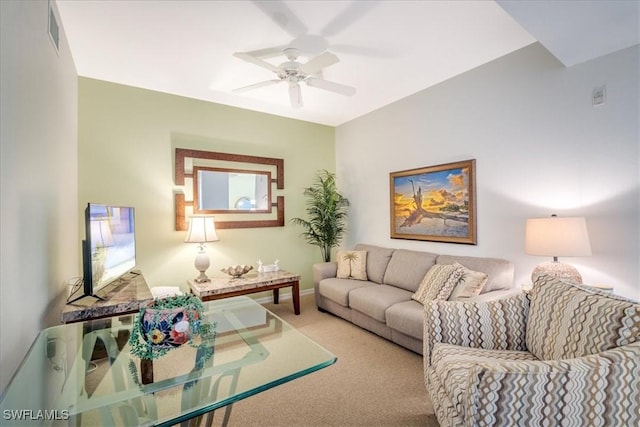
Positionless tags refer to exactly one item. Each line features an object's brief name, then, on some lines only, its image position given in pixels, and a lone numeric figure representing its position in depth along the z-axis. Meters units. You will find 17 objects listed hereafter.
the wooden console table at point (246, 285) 3.16
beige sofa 2.67
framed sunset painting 3.18
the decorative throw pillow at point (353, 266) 3.83
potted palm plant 4.48
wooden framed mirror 3.74
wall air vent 1.95
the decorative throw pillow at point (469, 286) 2.55
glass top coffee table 1.02
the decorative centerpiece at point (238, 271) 3.59
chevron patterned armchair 1.03
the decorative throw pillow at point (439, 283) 2.65
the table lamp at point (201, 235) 3.48
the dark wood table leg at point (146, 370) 1.24
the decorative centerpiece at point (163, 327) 1.37
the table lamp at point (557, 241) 2.15
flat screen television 1.97
